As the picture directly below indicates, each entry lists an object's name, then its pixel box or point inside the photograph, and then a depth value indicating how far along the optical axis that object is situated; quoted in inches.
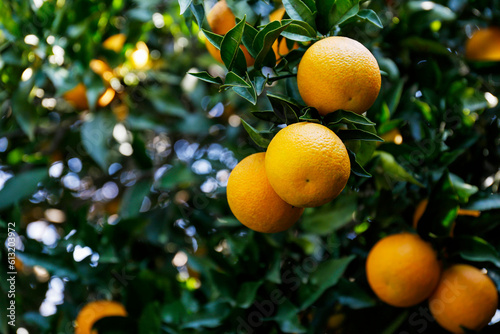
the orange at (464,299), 52.7
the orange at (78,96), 79.1
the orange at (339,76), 35.1
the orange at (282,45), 46.1
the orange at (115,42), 81.7
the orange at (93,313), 66.4
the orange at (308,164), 33.6
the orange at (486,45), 75.8
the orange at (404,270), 51.6
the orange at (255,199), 38.3
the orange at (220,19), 47.9
